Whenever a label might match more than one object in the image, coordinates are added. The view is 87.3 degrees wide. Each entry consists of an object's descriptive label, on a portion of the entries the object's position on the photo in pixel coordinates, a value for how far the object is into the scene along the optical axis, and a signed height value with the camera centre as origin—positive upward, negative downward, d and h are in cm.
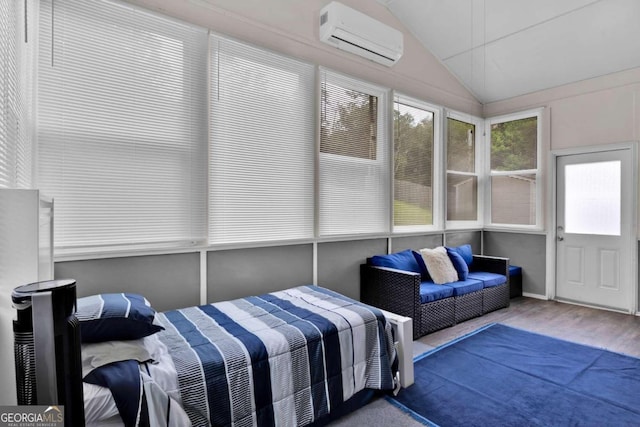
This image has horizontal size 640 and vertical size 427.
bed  139 -75
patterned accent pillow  151 -50
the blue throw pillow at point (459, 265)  408 -63
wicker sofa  330 -93
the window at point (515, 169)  493 +67
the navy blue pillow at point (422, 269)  400 -66
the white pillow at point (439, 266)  386 -62
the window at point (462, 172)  494 +64
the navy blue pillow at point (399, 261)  375 -54
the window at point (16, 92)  133 +59
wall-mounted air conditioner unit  325 +183
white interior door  416 -19
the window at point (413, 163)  427 +67
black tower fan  76 -31
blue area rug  209 -125
